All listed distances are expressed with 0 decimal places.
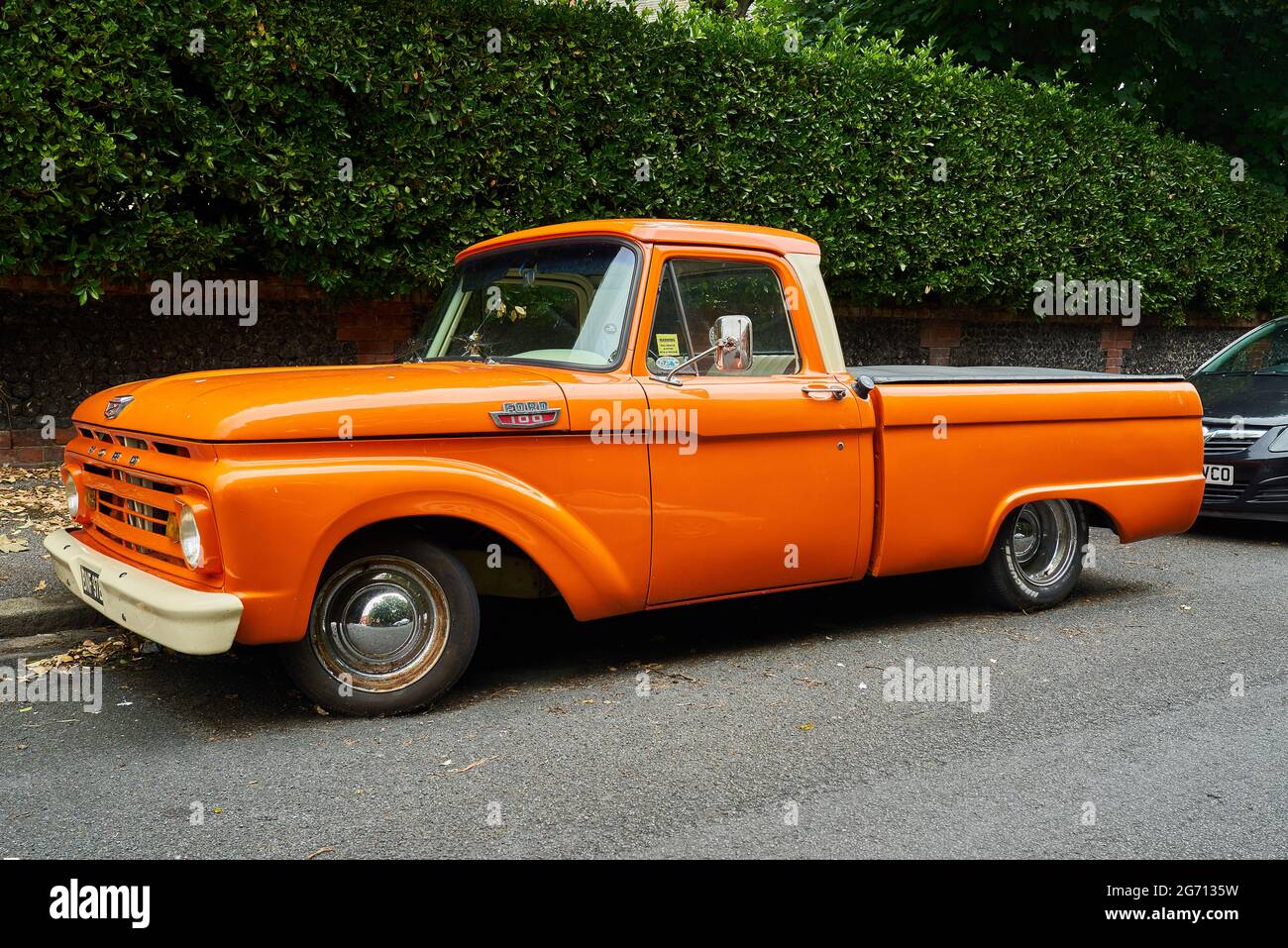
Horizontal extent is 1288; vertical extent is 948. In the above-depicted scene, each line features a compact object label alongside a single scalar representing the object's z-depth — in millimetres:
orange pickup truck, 4121
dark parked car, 8703
